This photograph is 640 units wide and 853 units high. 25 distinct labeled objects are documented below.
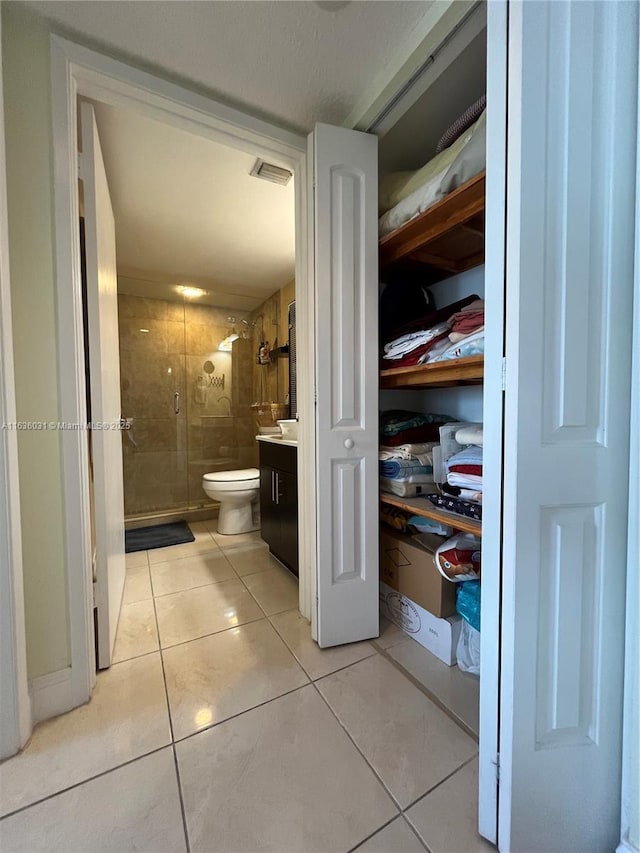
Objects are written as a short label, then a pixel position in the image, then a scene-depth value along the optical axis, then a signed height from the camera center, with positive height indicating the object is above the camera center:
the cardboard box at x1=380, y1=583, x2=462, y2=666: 1.36 -0.95
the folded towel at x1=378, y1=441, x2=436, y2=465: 1.50 -0.19
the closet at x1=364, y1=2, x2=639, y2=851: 0.69 -0.02
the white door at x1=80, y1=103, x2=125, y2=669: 1.28 +0.16
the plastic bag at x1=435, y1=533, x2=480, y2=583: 1.25 -0.57
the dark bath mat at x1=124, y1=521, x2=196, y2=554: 2.66 -1.06
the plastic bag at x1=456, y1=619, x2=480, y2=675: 1.28 -0.94
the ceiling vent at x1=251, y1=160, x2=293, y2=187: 1.67 +1.23
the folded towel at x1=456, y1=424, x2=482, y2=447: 1.23 -0.09
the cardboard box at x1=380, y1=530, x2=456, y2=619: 1.38 -0.73
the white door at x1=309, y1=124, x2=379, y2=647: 1.37 +0.14
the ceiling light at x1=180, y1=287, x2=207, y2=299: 3.25 +1.19
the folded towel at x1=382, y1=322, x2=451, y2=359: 1.30 +0.29
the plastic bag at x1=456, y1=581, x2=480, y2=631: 1.22 -0.72
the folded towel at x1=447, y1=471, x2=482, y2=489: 1.17 -0.25
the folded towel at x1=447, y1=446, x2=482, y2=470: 1.19 -0.17
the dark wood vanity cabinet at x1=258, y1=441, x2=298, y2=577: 1.96 -0.57
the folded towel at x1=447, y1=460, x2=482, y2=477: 1.18 -0.22
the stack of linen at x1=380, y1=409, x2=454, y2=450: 1.58 -0.09
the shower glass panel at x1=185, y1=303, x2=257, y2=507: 3.53 +0.18
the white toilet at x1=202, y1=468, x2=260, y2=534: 2.74 -0.71
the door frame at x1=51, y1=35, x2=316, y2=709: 1.10 +0.69
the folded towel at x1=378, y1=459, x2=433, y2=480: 1.49 -0.26
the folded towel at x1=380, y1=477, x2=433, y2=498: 1.47 -0.35
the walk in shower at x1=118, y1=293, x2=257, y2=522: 3.27 +0.12
